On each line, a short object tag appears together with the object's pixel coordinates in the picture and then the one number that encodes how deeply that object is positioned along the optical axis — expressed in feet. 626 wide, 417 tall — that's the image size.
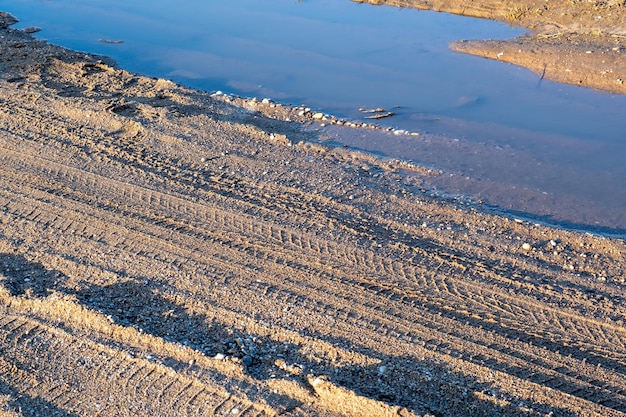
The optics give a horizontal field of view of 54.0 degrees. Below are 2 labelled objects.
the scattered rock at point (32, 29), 50.49
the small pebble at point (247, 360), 18.15
